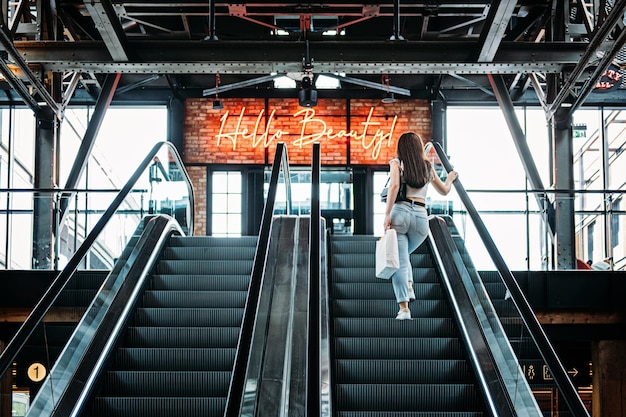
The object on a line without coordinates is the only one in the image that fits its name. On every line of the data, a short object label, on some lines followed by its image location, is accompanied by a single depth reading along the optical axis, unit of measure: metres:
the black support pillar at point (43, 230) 11.94
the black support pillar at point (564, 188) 12.79
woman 7.64
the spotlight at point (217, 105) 16.17
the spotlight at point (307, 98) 14.70
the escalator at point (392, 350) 7.07
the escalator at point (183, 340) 6.95
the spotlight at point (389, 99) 15.93
